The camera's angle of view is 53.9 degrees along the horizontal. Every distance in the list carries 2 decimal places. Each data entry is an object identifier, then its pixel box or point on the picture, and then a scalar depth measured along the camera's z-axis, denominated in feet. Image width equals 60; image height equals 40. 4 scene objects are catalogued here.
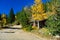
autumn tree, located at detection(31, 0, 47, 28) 54.81
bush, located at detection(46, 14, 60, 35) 22.74
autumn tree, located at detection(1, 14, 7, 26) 94.40
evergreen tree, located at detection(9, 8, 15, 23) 127.28
